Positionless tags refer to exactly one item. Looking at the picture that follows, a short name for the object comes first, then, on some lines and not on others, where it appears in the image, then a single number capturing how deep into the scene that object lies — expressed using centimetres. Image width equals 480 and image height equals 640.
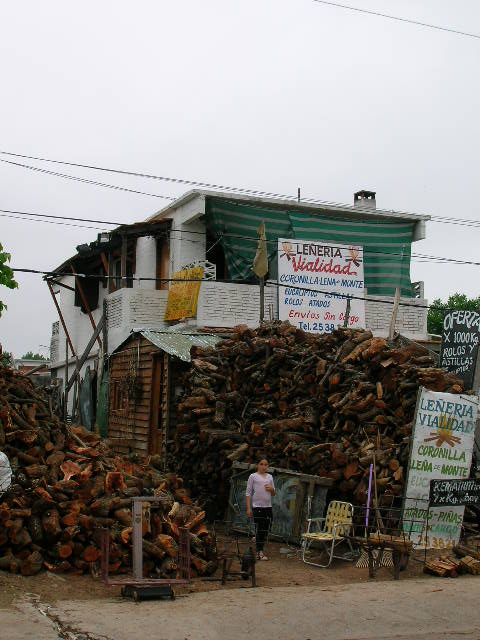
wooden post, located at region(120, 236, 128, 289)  2184
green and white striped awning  2202
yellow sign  2041
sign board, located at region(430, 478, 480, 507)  1141
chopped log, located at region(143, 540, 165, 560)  978
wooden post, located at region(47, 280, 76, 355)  2469
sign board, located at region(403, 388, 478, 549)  1177
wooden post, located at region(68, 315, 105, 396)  2203
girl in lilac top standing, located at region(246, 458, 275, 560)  1164
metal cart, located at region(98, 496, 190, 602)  880
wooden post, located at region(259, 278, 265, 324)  1825
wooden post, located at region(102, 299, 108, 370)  2217
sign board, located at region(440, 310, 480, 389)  1313
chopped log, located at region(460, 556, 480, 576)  1079
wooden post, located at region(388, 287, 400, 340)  1522
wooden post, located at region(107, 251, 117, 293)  2361
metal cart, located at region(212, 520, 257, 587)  991
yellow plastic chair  1139
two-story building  2131
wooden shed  1792
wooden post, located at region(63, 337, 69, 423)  2101
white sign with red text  2206
